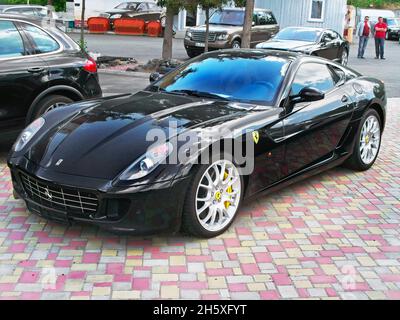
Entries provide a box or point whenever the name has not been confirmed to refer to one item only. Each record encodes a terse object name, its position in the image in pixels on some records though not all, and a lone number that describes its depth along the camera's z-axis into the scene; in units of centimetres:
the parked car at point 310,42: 1540
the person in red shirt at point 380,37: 2128
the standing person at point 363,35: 2197
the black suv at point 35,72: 600
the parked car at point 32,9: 2261
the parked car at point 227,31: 1823
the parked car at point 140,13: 2995
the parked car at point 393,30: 3809
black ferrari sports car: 379
